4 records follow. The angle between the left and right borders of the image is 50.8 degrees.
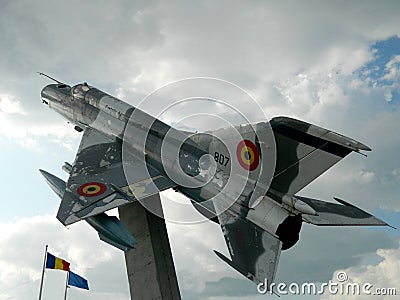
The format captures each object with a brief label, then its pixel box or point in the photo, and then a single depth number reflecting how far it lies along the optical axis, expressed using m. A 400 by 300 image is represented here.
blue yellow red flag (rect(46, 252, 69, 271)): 16.81
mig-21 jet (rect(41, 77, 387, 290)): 11.54
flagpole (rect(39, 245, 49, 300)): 15.96
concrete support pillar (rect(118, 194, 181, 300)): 13.98
